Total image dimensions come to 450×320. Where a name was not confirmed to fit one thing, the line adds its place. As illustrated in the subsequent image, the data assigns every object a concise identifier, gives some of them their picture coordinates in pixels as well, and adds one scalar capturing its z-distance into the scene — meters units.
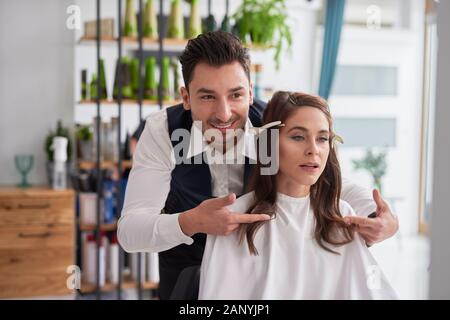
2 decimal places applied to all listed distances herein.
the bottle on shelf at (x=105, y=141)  3.03
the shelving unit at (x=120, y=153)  2.82
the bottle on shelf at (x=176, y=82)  3.04
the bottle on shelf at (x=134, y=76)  3.02
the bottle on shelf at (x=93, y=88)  3.04
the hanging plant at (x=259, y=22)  2.52
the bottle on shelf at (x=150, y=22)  2.98
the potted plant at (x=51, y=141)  3.15
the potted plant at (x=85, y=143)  3.08
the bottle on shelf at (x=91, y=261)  3.06
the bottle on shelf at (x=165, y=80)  3.04
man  0.99
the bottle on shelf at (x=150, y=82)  3.02
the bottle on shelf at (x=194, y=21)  2.79
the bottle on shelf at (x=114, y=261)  3.08
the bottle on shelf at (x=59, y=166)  3.05
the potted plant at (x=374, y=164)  4.32
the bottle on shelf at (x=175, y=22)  2.94
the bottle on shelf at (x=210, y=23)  2.34
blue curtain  2.40
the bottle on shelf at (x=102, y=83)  2.98
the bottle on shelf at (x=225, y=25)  2.15
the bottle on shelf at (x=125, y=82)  2.99
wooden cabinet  2.92
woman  1.04
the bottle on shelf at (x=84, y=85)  3.04
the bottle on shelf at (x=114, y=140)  3.04
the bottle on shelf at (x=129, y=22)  2.98
